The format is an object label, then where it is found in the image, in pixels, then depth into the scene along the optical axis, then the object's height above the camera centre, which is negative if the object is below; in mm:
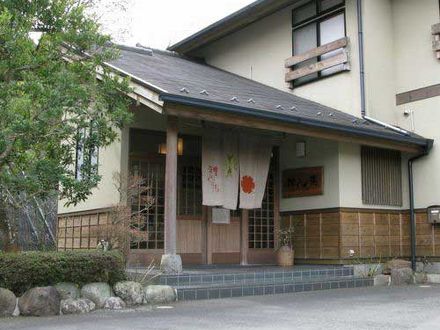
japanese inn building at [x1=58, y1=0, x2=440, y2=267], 11266 +1782
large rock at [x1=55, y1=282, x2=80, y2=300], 7465 -640
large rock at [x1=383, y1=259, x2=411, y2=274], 11406 -484
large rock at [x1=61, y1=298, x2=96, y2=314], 7343 -827
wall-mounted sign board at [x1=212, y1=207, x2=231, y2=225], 12172 +511
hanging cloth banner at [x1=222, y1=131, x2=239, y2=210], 11328 +1350
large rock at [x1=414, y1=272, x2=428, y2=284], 11469 -741
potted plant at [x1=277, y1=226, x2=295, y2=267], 12266 -166
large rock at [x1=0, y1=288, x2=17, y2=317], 7043 -746
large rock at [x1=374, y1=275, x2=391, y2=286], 11070 -756
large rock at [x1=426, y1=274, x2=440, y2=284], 11656 -755
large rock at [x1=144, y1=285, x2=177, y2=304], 8055 -748
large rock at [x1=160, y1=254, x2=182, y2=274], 9047 -380
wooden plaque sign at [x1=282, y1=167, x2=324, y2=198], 12320 +1262
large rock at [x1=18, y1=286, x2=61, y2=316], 7121 -753
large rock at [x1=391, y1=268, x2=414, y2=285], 11195 -684
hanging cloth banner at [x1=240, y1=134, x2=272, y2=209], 11562 +1428
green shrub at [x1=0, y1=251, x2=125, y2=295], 7227 -355
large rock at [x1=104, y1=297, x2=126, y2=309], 7684 -825
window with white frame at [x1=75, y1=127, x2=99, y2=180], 8516 +1374
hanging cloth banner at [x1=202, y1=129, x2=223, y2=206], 11102 +1361
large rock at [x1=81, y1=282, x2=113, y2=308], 7660 -687
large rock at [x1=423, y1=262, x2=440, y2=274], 12031 -571
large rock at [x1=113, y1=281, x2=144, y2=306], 7867 -705
